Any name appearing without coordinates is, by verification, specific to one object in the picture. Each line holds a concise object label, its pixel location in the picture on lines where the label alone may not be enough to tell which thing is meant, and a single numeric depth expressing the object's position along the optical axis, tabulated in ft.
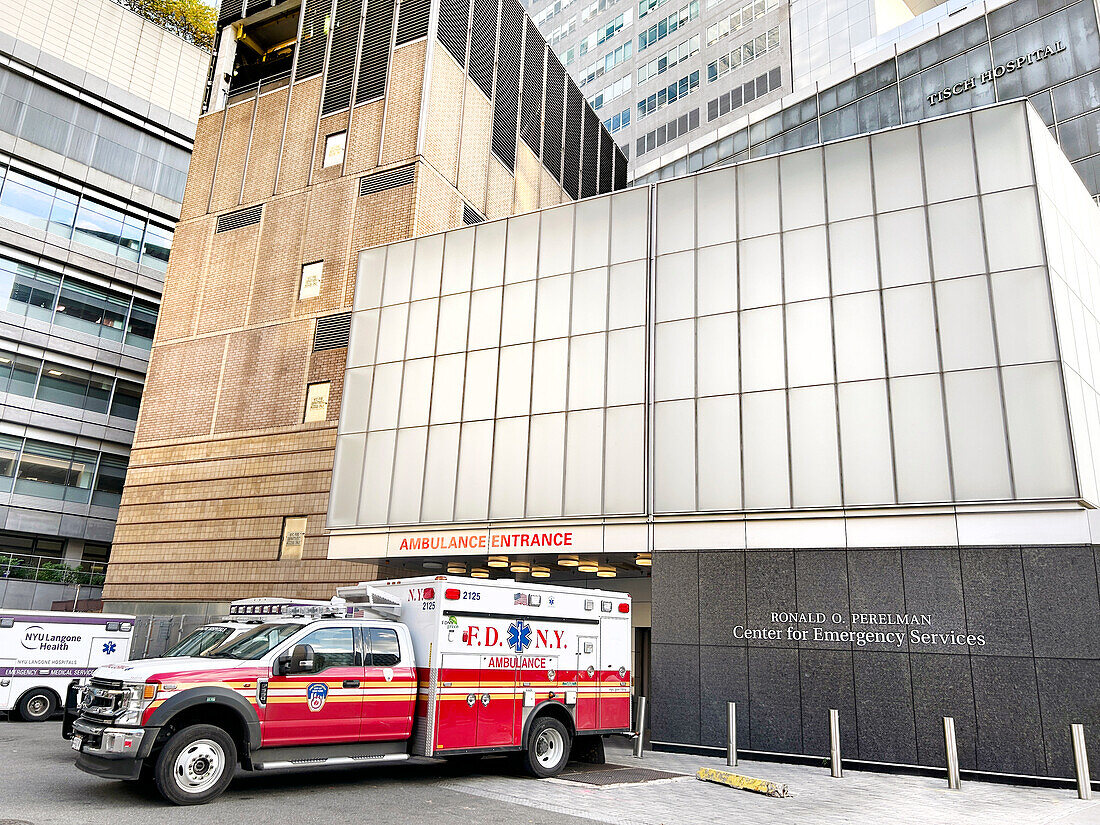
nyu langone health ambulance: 63.16
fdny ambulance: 31.04
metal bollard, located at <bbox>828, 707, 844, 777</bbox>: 46.60
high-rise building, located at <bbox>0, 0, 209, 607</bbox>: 132.77
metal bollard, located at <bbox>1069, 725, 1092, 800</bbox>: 40.91
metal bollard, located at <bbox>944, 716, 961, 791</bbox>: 42.91
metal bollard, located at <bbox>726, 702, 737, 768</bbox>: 49.78
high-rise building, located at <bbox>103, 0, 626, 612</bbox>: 88.43
